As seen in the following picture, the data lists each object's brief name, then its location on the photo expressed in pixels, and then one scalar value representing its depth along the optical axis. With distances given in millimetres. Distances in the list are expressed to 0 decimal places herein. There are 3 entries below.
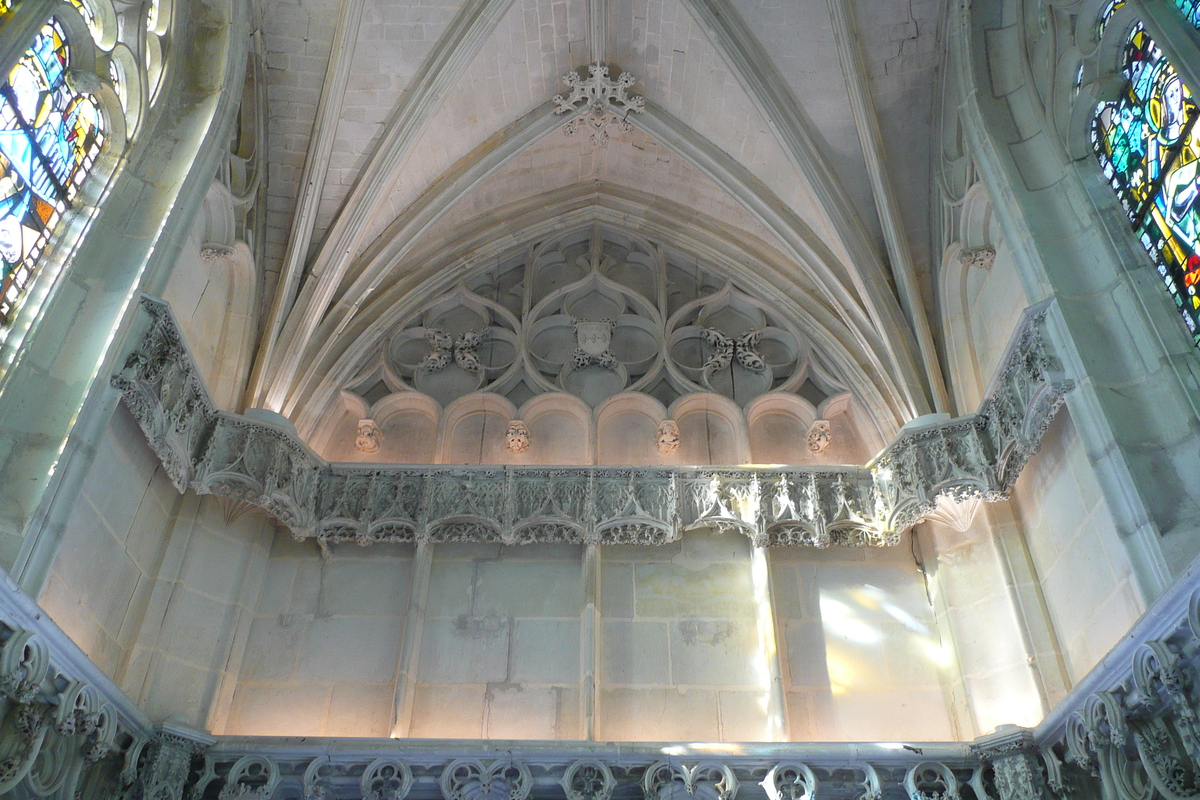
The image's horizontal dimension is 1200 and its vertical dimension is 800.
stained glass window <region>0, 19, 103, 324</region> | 6445
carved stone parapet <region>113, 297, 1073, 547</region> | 8023
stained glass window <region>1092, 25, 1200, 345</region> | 6309
